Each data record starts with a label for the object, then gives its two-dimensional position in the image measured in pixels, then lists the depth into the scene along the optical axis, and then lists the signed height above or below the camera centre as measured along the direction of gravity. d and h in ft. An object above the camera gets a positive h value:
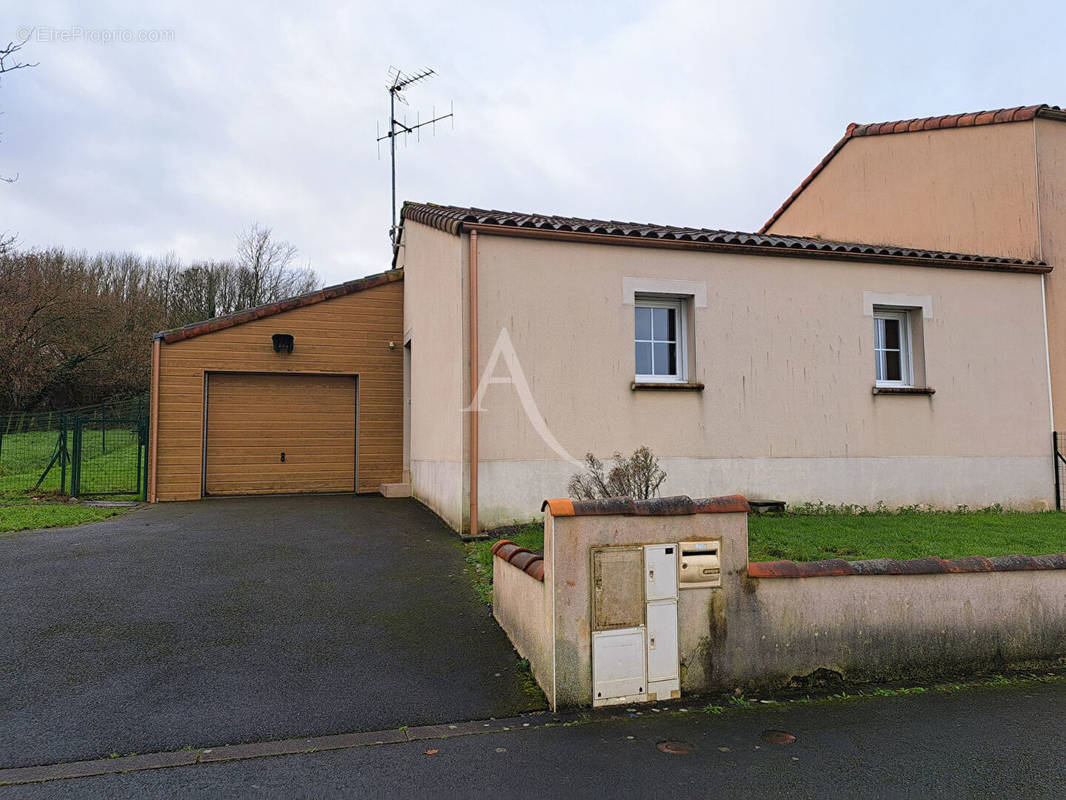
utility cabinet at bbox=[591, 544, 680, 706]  12.65 -3.24
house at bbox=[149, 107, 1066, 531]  28.35 +4.23
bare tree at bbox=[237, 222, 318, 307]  102.17 +26.53
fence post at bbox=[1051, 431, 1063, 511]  35.29 -0.64
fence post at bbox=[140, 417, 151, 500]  39.37 -0.46
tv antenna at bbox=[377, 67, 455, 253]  55.21 +28.22
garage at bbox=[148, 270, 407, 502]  39.42 +3.26
